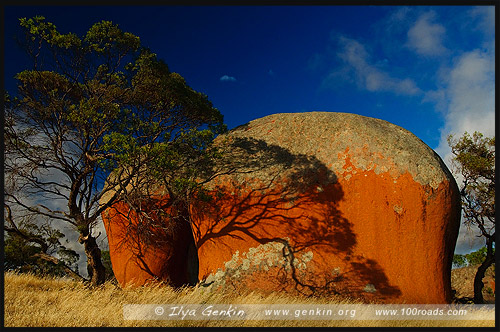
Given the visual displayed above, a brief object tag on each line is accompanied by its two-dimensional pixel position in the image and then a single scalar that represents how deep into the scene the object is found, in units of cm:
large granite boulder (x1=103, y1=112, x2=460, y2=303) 1134
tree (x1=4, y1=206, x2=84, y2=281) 2303
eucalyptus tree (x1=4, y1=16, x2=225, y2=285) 1178
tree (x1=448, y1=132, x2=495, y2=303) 1702
